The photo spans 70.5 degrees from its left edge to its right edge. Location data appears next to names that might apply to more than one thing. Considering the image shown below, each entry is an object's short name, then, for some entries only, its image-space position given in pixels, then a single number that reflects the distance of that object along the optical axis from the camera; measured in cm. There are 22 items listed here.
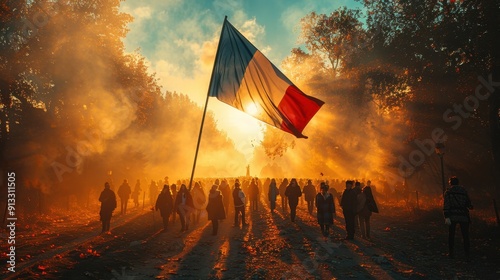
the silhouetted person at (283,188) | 2399
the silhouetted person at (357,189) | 1310
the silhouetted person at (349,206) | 1276
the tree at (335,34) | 3001
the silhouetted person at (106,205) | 1490
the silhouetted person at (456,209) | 963
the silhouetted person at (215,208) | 1442
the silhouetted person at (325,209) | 1366
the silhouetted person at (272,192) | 2098
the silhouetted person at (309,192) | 2111
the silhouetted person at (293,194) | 1736
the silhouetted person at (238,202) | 1645
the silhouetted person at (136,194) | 2772
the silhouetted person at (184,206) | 1521
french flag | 1030
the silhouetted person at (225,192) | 1995
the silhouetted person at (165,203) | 1557
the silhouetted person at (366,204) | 1295
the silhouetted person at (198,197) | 1714
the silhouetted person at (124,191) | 2216
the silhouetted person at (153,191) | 2791
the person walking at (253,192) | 2247
